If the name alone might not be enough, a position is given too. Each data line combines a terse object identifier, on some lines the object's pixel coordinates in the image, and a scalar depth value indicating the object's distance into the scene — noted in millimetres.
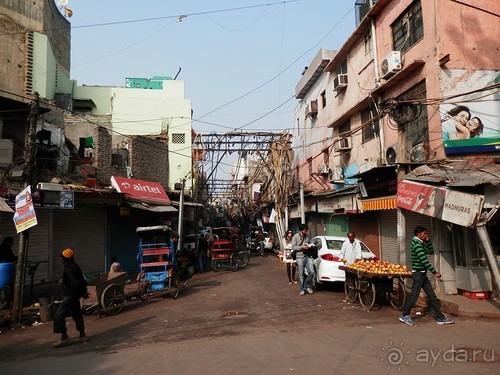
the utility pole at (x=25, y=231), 9117
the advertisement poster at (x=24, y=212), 9086
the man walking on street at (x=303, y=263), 11664
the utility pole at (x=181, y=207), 19625
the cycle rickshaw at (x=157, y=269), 11930
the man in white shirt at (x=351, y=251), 11117
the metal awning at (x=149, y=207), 16127
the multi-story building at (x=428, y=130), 9664
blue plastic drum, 9469
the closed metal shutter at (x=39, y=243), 13734
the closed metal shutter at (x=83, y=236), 15156
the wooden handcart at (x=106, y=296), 9742
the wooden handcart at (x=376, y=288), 9055
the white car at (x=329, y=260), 11836
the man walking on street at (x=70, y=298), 7270
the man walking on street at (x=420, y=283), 7793
